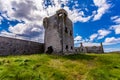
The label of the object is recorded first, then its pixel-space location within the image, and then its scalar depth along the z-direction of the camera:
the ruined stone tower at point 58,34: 10.76
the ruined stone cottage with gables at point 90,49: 18.84
